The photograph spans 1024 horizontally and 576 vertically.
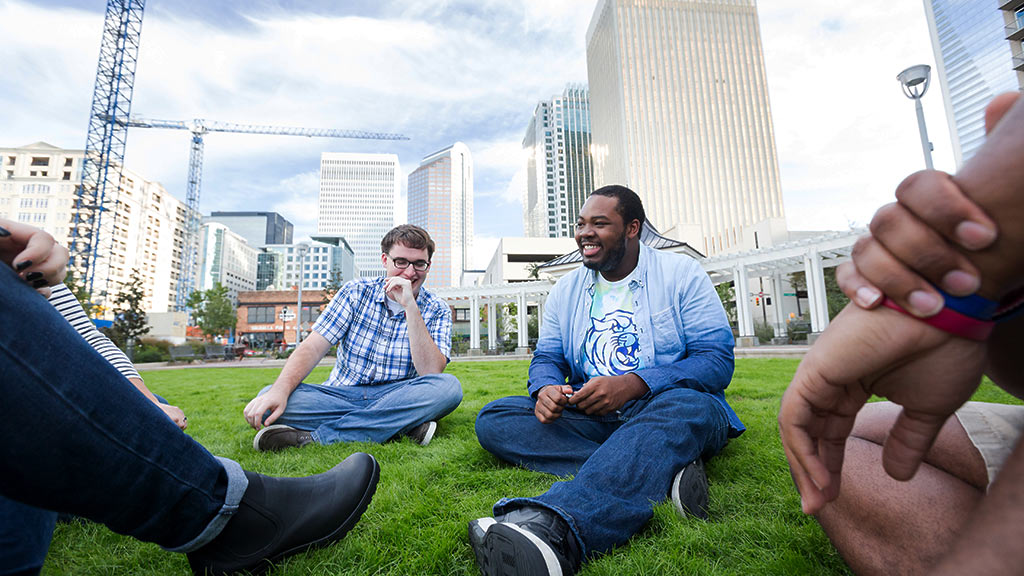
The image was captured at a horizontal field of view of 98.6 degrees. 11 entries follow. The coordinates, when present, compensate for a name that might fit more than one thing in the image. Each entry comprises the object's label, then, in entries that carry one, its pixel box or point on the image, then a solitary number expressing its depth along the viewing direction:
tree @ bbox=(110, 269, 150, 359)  22.61
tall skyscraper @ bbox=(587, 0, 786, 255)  69.25
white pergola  18.94
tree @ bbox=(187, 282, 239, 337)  36.56
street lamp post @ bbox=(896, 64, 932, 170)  7.43
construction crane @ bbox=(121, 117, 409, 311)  78.69
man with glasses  2.95
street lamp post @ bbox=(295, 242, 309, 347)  18.78
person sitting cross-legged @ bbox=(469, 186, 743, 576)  1.33
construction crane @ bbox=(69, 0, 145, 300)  47.59
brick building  51.72
